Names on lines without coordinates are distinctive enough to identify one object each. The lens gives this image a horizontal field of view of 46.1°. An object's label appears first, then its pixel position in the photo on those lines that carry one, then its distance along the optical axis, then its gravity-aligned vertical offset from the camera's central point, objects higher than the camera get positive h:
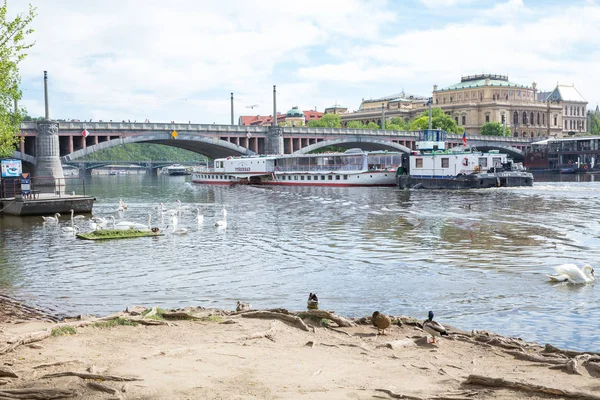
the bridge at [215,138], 80.56 +5.50
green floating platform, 29.53 -2.35
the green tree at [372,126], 177.88 +12.39
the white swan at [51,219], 36.27 -2.01
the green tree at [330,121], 187.88 +14.67
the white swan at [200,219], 37.16 -2.19
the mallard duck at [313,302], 16.06 -2.89
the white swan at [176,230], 31.95 -2.36
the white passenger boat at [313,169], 82.88 +0.86
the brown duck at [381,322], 13.16 -2.76
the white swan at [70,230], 31.43 -2.24
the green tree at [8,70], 29.31 +4.77
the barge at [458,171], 69.25 +0.22
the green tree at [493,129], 171.00 +10.73
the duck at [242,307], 15.68 -2.93
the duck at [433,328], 12.98 -2.86
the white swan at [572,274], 18.62 -2.74
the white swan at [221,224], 34.53 -2.29
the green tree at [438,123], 160.25 +11.80
